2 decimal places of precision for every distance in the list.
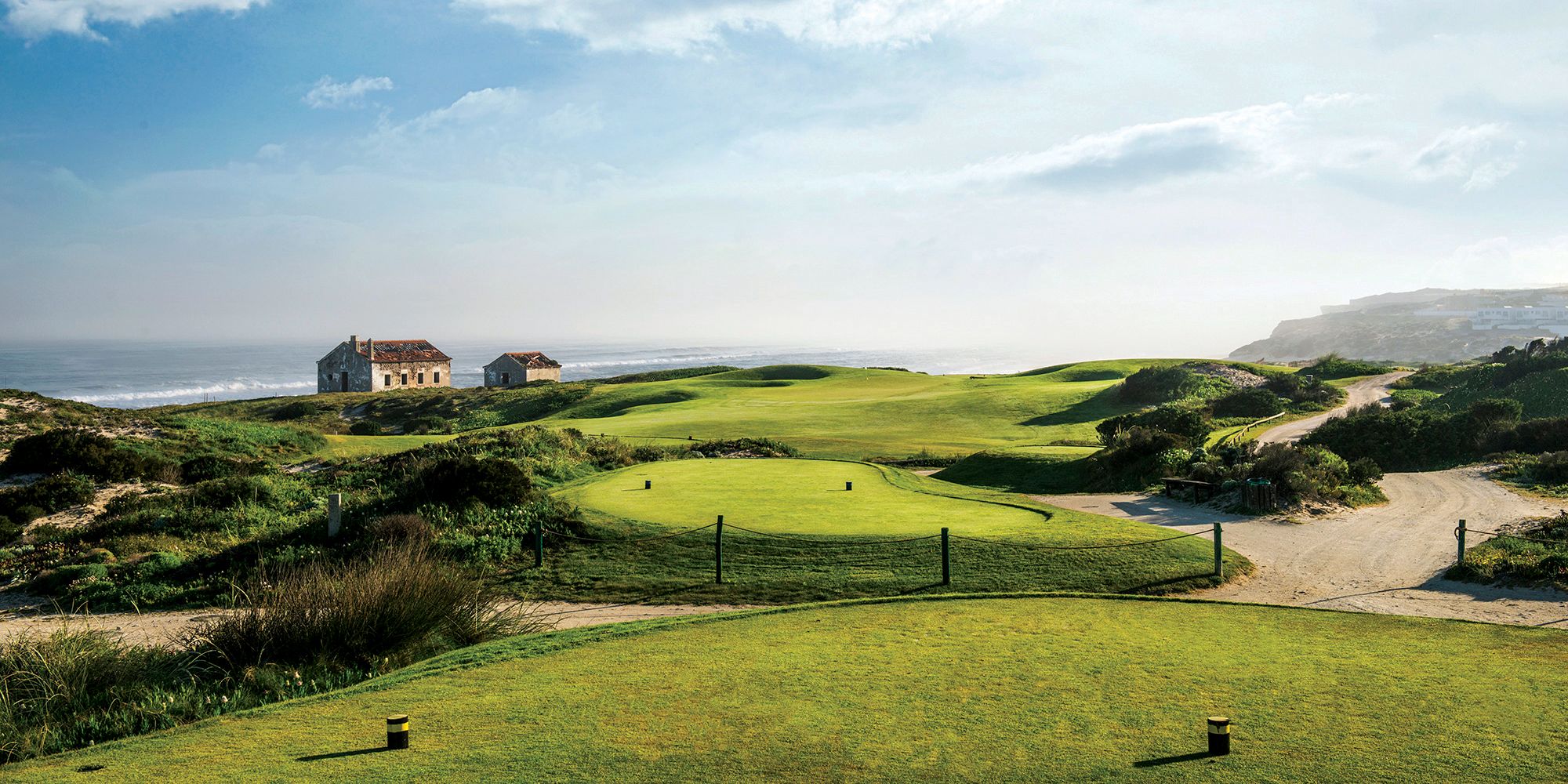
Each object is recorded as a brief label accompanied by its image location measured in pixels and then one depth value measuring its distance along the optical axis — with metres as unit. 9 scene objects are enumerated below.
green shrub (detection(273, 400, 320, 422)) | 60.92
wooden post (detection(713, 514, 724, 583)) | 14.40
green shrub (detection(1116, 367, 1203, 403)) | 45.34
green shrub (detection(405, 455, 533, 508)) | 18.59
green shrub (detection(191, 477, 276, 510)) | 21.17
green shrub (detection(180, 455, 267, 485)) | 25.80
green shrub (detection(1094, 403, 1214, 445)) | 28.95
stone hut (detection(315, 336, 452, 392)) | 78.25
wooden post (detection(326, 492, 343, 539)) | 16.81
